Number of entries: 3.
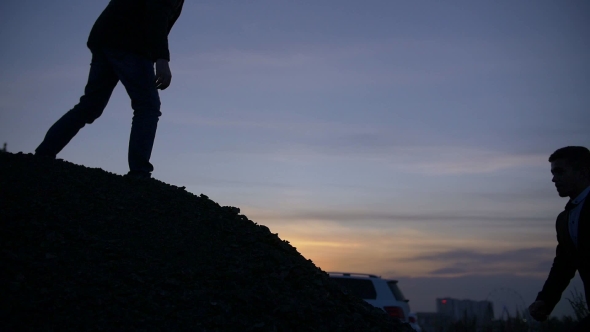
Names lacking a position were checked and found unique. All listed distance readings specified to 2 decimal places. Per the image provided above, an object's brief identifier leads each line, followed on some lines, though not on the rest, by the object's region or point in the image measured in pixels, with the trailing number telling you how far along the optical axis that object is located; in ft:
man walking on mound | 18.39
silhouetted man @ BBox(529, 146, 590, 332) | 11.82
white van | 36.50
